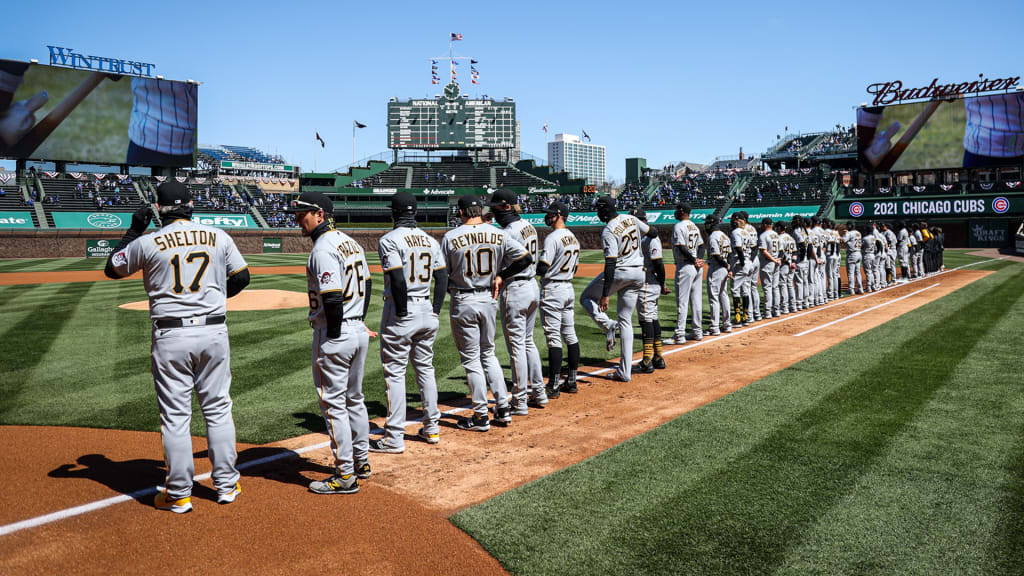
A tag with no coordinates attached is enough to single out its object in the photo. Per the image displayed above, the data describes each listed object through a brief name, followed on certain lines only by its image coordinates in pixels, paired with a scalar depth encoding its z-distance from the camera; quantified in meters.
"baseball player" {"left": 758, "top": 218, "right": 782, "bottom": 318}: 13.56
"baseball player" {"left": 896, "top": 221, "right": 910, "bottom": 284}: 21.64
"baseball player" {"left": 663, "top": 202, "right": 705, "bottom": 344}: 10.67
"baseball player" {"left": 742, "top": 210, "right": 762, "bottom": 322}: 12.68
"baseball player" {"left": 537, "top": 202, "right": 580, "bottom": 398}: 7.48
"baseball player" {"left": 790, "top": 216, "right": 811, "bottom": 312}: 15.38
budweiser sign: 43.32
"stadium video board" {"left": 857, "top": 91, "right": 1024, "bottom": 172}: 42.84
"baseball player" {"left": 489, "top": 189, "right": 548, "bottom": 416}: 6.75
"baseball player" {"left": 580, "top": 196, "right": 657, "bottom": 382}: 8.05
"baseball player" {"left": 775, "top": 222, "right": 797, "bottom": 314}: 14.16
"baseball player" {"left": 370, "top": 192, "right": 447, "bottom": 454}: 5.62
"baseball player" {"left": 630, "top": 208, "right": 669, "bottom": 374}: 8.83
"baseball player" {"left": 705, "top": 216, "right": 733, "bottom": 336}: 11.71
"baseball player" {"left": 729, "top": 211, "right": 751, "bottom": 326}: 12.41
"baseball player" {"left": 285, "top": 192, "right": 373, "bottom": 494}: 4.74
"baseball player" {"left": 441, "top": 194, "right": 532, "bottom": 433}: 6.20
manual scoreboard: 71.69
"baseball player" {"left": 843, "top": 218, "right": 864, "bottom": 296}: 18.31
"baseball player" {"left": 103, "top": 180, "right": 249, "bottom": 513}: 4.44
